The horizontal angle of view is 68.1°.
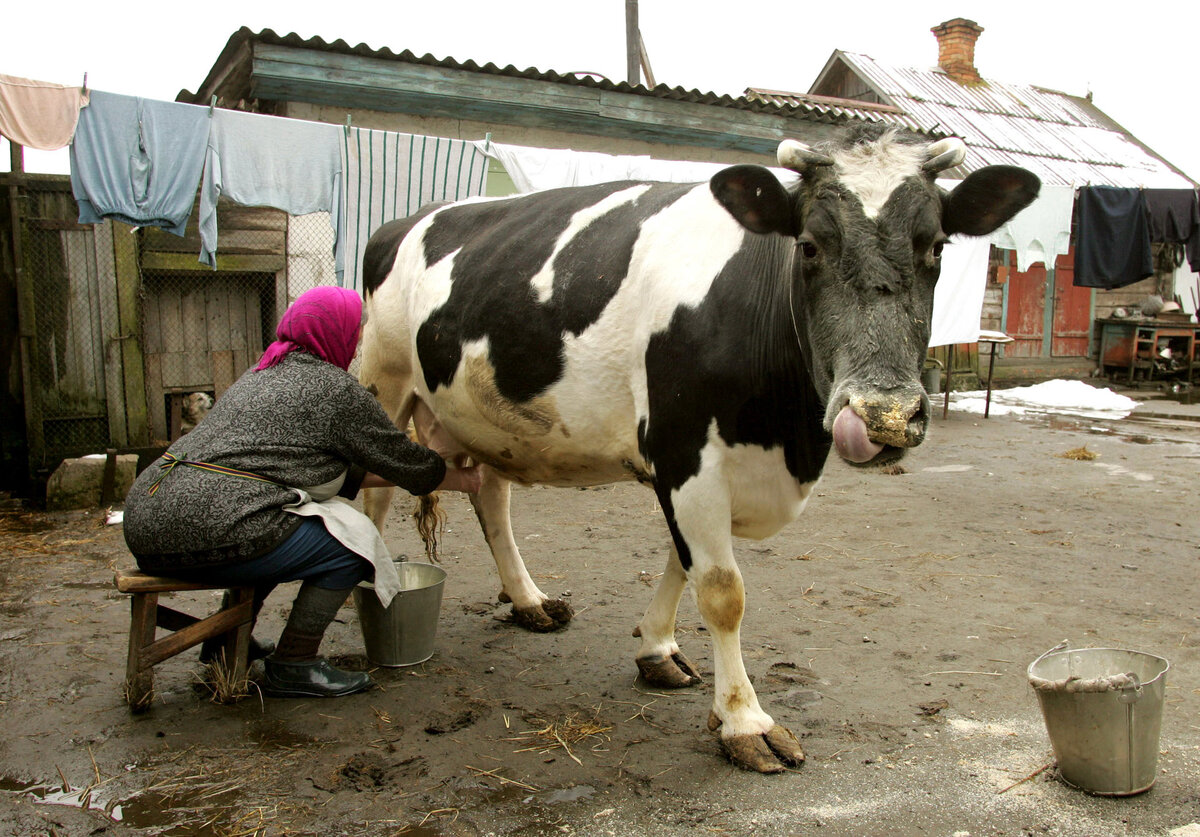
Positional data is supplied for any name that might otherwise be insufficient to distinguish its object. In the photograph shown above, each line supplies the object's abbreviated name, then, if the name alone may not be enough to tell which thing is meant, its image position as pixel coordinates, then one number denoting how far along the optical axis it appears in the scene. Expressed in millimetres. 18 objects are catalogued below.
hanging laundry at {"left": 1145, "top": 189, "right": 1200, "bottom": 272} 11305
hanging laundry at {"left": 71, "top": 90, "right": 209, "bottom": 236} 5535
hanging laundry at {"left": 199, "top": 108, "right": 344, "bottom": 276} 5926
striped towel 6352
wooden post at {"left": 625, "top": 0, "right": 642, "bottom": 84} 14352
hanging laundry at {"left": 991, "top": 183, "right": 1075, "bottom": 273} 10039
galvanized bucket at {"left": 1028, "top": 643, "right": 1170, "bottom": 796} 2352
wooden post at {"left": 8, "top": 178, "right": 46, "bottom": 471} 6492
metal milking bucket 3434
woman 2879
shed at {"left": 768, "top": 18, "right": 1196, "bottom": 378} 14758
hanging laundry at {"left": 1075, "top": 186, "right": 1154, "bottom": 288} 11297
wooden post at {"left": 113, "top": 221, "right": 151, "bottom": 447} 6949
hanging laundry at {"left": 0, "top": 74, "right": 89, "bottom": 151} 5238
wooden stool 2916
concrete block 6191
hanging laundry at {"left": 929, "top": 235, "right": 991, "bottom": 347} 9922
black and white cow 2320
